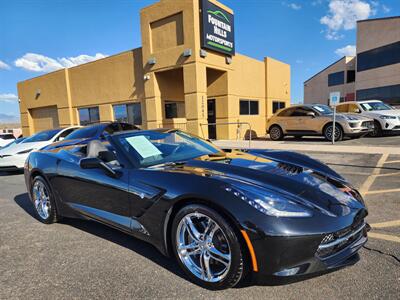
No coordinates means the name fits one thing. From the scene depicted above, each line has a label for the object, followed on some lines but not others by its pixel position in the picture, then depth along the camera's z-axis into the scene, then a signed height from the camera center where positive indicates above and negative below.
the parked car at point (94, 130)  8.12 -0.37
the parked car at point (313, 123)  11.19 -0.61
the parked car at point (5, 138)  12.50 -0.83
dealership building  13.08 +1.95
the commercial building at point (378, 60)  31.36 +5.40
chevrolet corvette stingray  1.99 -0.77
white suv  12.10 -0.29
